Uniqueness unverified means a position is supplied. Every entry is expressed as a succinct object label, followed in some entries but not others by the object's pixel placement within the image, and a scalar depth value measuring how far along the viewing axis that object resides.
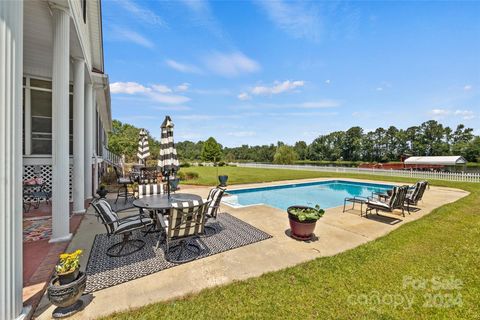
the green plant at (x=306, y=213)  4.52
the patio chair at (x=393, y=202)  6.27
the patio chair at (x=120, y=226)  3.84
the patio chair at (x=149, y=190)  5.68
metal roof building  31.77
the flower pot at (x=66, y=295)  2.31
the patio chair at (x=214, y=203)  5.16
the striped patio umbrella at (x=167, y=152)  5.08
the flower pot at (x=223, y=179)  9.79
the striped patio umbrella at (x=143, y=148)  10.16
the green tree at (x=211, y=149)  40.47
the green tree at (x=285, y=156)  42.00
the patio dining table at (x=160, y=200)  4.16
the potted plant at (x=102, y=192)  5.38
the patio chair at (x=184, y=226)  3.67
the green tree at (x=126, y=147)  32.44
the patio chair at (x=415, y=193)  7.11
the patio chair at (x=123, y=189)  8.36
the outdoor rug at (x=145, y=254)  3.17
